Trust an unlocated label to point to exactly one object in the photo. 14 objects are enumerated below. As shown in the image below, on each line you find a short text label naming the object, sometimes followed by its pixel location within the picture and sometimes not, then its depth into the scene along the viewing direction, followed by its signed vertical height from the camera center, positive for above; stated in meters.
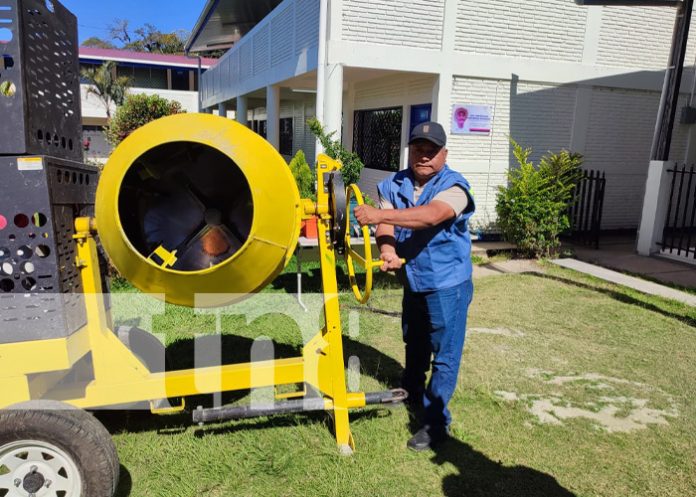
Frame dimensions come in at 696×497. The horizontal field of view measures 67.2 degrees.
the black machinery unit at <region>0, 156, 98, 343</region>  2.12 -0.48
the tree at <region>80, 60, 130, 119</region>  29.95 +3.05
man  2.79 -0.57
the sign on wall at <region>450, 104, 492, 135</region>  8.12 +0.51
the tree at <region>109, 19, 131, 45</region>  59.38 +11.93
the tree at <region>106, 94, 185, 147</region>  19.66 +1.05
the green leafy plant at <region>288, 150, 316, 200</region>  7.76 -0.46
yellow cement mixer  2.21 -0.58
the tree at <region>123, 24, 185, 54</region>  57.22 +10.52
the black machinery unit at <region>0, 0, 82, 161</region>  2.07 +0.23
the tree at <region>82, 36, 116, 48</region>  59.38 +10.81
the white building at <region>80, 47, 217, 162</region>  31.09 +4.00
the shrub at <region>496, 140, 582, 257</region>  7.41 -0.68
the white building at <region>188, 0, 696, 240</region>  7.79 +1.25
